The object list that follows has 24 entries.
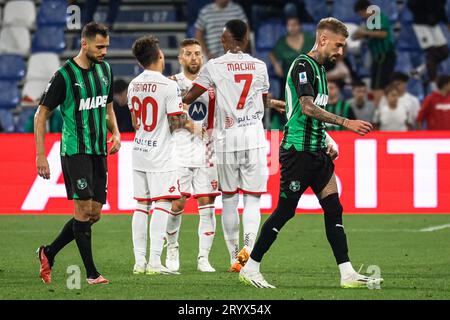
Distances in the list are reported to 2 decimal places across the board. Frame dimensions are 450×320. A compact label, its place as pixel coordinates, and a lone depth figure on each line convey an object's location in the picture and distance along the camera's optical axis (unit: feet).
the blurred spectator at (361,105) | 53.67
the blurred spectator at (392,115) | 53.31
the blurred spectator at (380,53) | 57.06
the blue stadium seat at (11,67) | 63.26
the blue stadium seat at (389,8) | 62.90
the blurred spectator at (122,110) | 50.47
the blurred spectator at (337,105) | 51.26
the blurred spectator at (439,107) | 53.52
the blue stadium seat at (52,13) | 64.64
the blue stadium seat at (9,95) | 62.23
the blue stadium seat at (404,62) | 61.82
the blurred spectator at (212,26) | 56.70
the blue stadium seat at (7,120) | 60.54
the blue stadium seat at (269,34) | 61.67
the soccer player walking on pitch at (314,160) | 25.88
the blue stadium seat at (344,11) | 61.62
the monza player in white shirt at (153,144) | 29.22
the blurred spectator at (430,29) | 61.11
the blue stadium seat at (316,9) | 63.21
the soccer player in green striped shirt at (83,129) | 26.89
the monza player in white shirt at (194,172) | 31.35
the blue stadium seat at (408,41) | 62.80
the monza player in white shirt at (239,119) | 29.99
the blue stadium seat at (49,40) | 64.23
